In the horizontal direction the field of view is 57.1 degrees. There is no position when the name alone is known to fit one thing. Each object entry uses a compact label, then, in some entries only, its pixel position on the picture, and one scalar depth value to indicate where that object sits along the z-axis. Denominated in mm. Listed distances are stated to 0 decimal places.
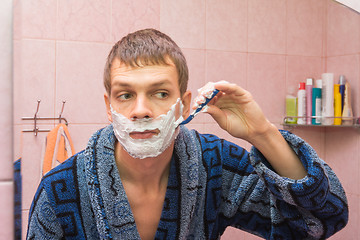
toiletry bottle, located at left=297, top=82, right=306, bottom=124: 1484
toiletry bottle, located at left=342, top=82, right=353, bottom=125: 1438
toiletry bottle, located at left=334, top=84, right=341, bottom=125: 1452
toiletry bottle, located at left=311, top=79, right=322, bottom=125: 1466
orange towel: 1139
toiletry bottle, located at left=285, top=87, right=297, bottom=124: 1509
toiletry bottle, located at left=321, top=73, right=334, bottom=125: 1453
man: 615
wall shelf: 1459
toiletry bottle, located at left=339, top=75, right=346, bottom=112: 1448
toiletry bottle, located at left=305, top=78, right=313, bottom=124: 1476
